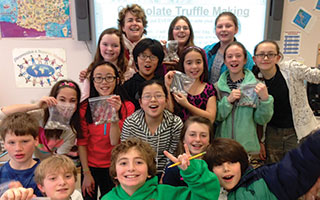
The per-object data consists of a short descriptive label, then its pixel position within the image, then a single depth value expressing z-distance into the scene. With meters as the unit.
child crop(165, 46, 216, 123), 1.67
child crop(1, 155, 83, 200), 1.05
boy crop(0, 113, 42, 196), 1.23
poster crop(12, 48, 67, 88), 2.52
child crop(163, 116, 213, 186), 1.27
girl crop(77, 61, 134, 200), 1.62
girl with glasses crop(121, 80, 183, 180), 1.48
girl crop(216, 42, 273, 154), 1.61
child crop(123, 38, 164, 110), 1.73
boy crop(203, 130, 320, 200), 0.80
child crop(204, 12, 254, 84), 1.96
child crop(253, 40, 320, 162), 1.75
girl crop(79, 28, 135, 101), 1.83
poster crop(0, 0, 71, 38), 2.40
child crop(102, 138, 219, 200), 0.95
